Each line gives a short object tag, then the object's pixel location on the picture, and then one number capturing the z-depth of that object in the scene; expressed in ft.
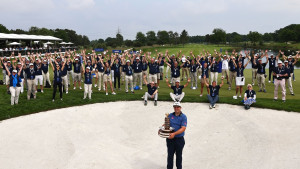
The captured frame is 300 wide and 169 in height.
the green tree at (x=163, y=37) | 364.28
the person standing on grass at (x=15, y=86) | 46.50
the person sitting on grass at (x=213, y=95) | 45.73
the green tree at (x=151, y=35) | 445.78
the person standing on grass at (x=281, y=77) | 46.88
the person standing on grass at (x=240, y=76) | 50.83
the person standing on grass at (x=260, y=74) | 56.24
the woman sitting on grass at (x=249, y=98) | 43.68
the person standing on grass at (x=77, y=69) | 59.62
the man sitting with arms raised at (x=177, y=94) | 45.88
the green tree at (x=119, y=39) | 291.50
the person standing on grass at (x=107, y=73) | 58.23
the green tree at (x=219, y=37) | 416.75
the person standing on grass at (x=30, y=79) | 50.29
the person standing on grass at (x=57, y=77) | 49.44
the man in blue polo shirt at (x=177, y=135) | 21.97
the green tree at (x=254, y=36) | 375.64
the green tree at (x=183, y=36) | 345.31
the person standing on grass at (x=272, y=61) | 65.84
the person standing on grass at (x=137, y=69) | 61.52
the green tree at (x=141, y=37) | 415.54
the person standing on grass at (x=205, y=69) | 57.93
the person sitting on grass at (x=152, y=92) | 48.93
